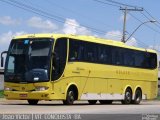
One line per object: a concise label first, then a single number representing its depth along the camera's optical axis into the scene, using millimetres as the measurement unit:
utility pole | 59500
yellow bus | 27094
